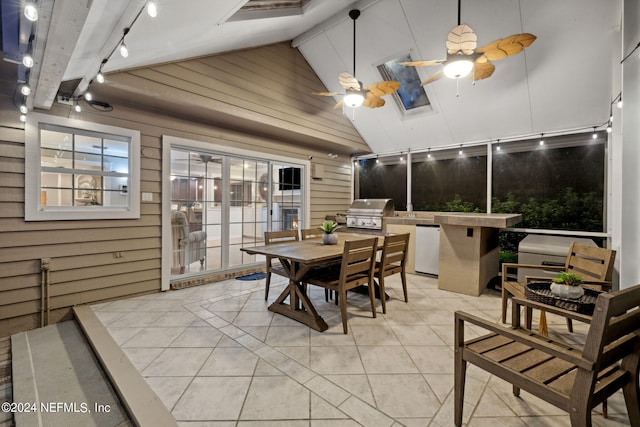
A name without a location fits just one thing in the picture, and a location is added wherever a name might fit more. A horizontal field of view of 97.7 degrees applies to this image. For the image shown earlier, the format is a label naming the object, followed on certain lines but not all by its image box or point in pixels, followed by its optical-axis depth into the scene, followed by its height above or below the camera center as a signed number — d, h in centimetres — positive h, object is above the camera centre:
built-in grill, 516 -7
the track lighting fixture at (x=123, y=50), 181 +102
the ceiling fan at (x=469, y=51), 238 +143
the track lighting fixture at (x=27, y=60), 170 +90
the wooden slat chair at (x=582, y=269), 221 -52
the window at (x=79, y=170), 273 +40
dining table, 249 -58
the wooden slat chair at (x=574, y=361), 106 -71
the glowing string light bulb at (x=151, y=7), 142 +102
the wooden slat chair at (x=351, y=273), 248 -63
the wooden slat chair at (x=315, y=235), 322 -37
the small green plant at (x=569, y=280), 185 -46
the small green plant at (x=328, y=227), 315 -21
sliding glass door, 390 +3
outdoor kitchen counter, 344 -54
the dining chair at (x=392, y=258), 291 -54
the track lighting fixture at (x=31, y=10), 124 +88
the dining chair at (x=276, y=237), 312 -39
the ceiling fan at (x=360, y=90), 332 +149
